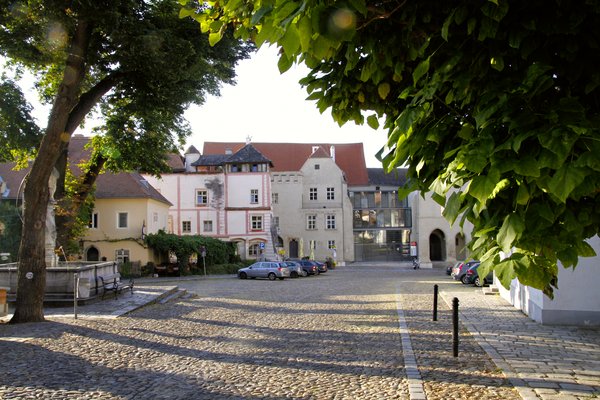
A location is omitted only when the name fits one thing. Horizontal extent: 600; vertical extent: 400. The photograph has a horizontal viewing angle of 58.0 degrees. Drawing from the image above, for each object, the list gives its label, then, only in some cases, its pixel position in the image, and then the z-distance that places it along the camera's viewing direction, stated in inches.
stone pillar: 759.7
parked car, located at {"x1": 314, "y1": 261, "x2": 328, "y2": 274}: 1924.2
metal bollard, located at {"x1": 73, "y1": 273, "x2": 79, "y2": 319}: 578.6
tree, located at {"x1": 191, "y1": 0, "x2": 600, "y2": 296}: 96.0
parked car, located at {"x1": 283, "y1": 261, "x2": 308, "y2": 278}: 1632.0
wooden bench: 792.3
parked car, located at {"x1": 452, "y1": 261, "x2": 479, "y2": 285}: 1253.4
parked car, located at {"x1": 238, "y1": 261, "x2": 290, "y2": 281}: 1551.4
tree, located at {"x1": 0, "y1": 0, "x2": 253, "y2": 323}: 538.9
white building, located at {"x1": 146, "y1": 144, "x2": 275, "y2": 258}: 2272.4
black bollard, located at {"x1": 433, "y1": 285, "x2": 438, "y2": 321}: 554.9
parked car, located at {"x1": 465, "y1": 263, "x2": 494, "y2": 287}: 1185.5
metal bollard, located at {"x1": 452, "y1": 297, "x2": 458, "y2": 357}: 367.2
